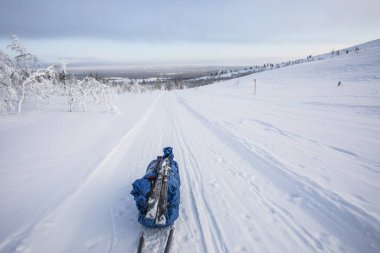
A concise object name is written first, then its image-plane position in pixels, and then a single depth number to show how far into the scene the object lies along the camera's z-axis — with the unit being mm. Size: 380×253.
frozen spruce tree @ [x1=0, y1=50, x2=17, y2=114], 15086
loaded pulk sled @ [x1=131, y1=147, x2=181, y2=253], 3201
